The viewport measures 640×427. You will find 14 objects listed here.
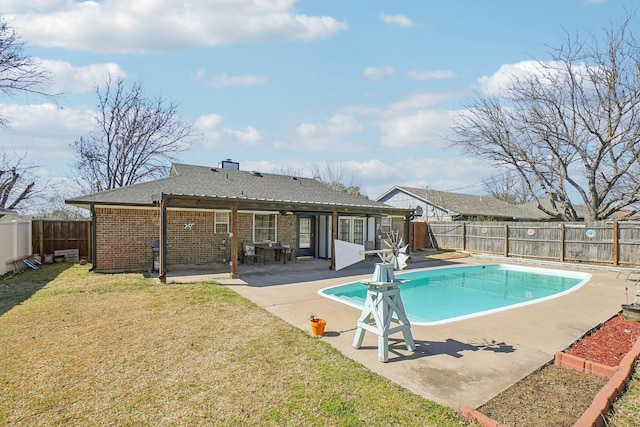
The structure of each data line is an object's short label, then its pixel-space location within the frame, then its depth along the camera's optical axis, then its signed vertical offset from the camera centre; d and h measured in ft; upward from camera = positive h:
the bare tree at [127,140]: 81.56 +16.60
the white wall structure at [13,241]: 35.04 -3.65
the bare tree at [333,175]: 122.48 +12.15
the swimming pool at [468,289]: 28.71 -8.42
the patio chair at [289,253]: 47.09 -6.08
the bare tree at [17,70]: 39.88 +15.88
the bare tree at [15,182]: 63.00 +4.94
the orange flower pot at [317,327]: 17.52 -5.91
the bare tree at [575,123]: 52.42 +14.77
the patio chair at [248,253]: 44.43 -5.61
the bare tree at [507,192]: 136.77 +7.31
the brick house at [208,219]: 36.70 -1.27
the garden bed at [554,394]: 10.52 -6.29
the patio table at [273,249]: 45.09 -5.33
